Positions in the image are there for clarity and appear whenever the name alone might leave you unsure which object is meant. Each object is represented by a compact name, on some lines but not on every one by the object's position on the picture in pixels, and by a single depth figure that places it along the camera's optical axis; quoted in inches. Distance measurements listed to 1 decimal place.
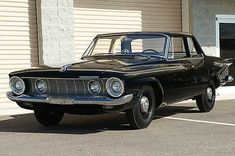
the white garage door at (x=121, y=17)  532.1
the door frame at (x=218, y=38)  606.3
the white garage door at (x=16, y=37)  480.4
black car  311.6
